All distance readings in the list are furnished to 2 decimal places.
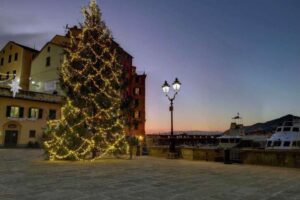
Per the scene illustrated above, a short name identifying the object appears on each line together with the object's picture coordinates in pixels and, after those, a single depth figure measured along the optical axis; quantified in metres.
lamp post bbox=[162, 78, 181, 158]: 19.94
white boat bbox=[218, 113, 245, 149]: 39.24
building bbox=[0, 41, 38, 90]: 47.81
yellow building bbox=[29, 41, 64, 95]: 43.18
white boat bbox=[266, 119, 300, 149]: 29.28
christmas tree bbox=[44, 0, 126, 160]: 17.11
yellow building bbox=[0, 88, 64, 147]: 36.06
